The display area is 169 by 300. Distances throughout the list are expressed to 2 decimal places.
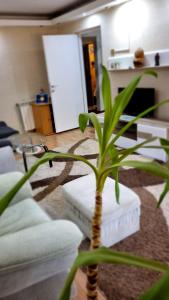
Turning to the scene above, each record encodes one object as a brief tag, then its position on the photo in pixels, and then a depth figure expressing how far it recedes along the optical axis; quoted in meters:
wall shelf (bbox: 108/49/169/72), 3.19
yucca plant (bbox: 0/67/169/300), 0.53
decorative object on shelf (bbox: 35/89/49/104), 5.00
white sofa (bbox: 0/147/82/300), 0.96
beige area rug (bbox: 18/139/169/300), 1.49
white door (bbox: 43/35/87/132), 4.63
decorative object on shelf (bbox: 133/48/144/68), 3.43
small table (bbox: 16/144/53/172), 3.24
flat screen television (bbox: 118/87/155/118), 3.53
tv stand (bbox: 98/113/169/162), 3.16
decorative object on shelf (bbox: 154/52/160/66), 3.24
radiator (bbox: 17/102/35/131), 5.02
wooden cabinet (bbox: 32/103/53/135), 4.87
